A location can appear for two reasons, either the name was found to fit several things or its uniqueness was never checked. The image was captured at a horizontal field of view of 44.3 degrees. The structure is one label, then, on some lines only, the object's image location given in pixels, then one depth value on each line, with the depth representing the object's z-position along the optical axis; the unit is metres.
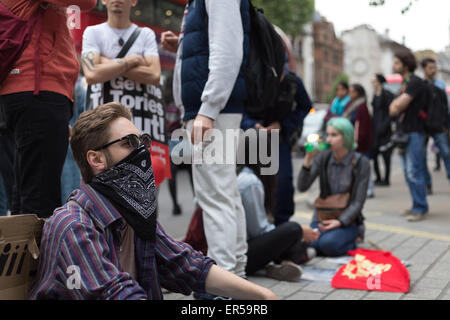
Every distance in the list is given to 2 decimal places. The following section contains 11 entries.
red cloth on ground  3.74
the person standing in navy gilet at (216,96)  3.21
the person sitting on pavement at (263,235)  4.06
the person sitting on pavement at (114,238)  1.69
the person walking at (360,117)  8.57
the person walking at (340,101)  9.12
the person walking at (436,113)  7.13
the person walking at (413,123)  6.79
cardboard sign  1.63
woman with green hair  4.92
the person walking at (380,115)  10.06
